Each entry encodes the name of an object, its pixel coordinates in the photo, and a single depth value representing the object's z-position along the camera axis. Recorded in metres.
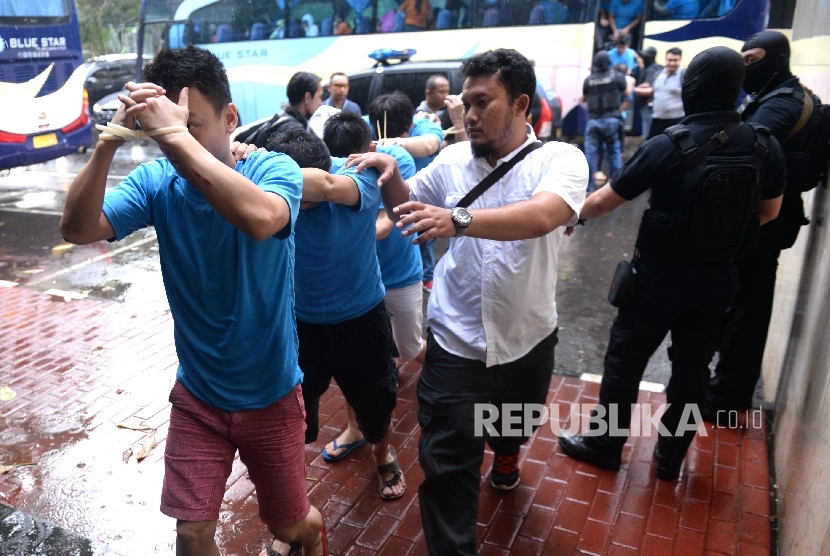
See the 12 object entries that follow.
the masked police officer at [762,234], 3.31
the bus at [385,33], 11.23
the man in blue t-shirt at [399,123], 4.43
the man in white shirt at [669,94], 8.93
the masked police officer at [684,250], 2.85
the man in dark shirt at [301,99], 5.18
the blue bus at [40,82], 9.61
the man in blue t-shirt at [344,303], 2.69
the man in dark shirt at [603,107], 9.05
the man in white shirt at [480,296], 2.47
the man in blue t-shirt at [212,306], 1.89
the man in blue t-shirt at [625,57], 11.37
